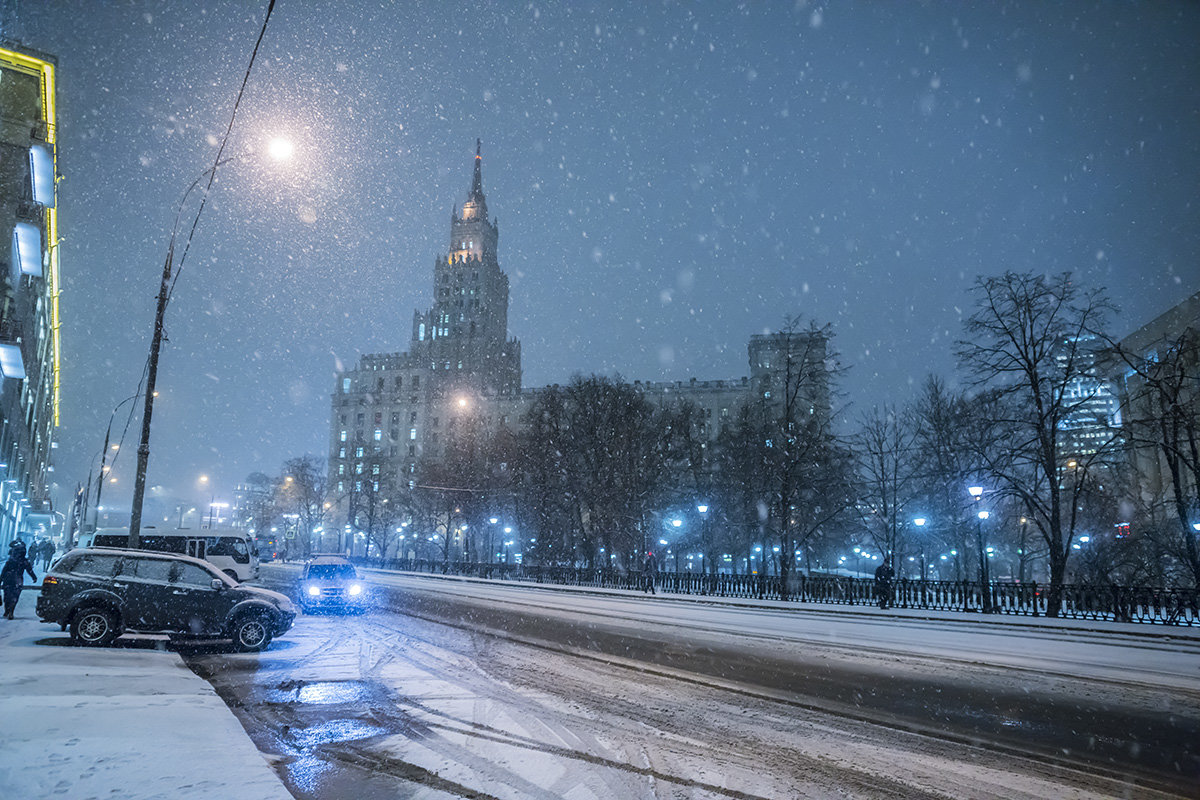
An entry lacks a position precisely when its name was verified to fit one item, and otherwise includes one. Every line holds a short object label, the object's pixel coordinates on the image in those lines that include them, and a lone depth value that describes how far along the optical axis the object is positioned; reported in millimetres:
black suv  12398
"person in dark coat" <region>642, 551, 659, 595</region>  35188
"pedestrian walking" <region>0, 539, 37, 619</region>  15812
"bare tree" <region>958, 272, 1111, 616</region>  26500
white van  30875
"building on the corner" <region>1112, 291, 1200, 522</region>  24047
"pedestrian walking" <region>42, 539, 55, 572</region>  34281
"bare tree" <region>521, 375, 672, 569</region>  45594
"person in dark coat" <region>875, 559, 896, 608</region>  26109
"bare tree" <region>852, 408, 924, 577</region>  40612
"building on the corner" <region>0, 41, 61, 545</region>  27406
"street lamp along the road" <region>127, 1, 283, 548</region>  17078
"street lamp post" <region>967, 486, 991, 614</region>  24330
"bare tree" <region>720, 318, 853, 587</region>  33750
